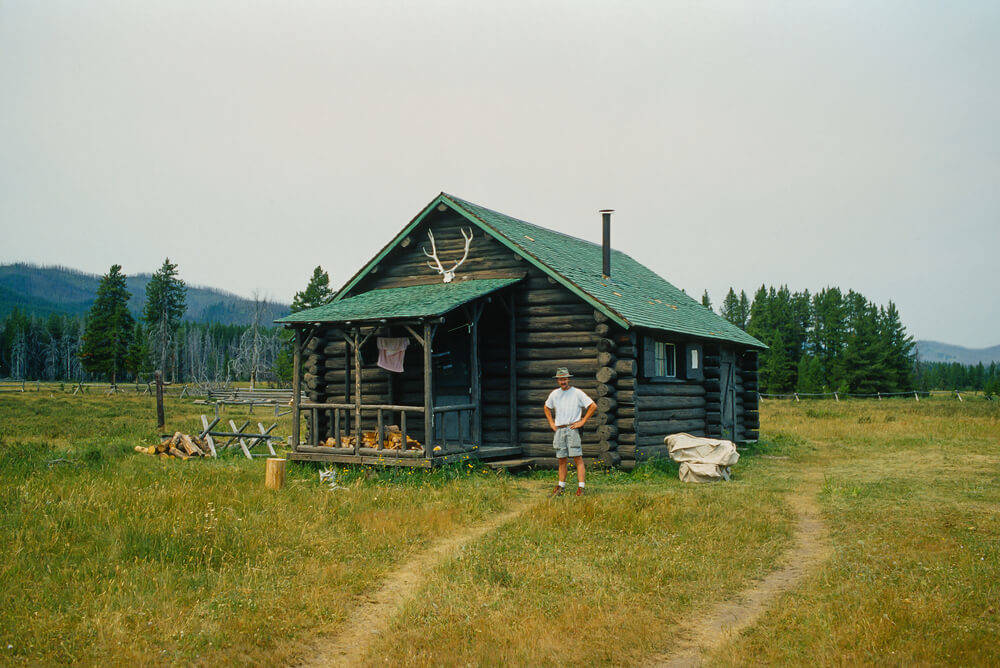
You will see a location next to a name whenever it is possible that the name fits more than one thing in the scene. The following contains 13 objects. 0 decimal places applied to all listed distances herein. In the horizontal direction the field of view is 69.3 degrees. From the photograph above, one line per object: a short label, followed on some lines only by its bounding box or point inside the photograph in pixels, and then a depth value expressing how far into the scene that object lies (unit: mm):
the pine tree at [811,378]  69438
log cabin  15930
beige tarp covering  15562
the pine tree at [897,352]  70812
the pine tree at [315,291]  54531
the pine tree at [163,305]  84688
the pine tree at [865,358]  70125
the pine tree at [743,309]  114062
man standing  13094
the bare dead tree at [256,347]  61100
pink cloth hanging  16875
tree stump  12730
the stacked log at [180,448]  18344
